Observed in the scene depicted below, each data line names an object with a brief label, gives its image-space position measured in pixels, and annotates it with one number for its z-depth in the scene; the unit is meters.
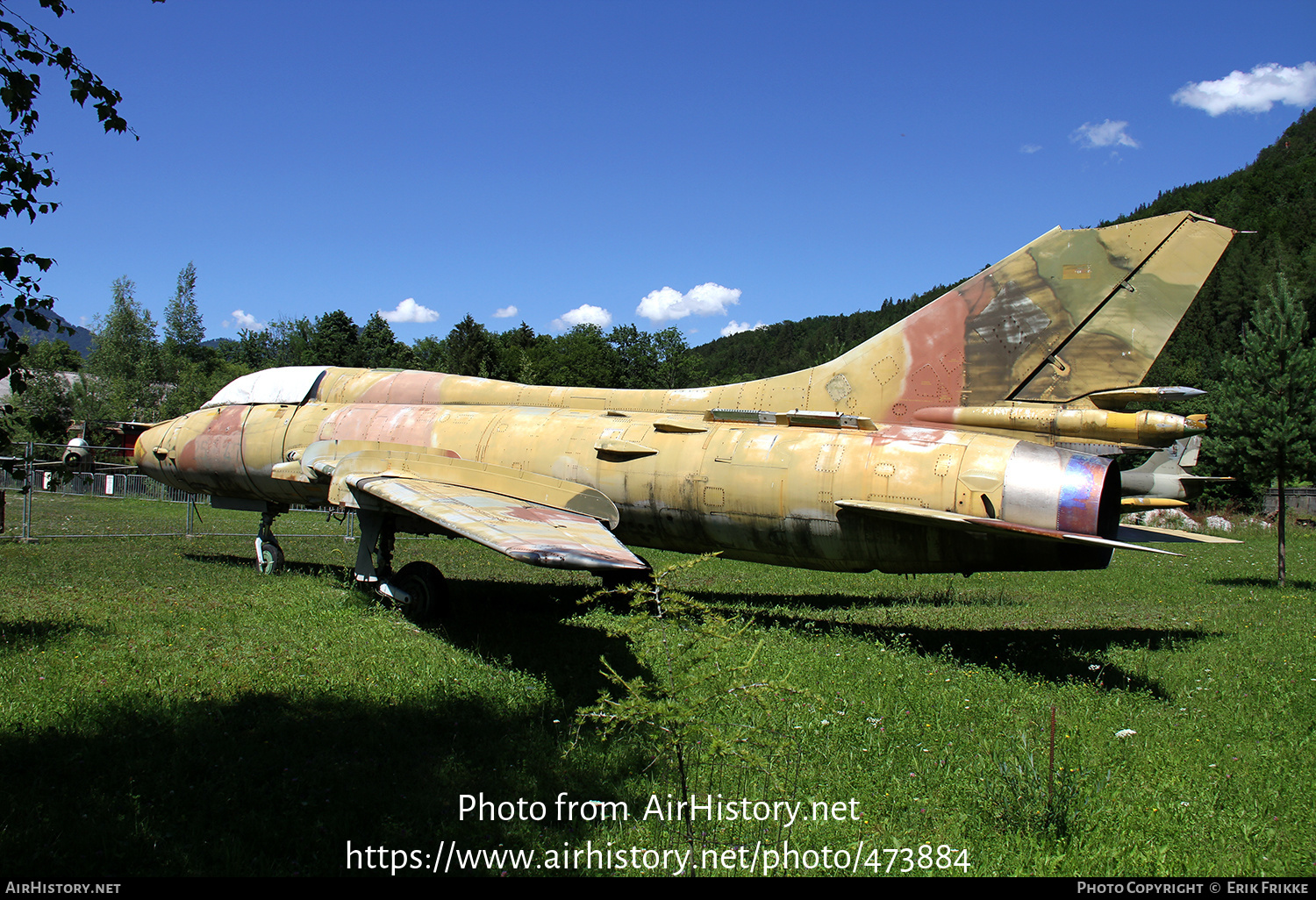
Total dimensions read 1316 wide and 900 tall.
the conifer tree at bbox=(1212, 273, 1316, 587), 16.44
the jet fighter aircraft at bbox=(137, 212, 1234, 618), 8.34
